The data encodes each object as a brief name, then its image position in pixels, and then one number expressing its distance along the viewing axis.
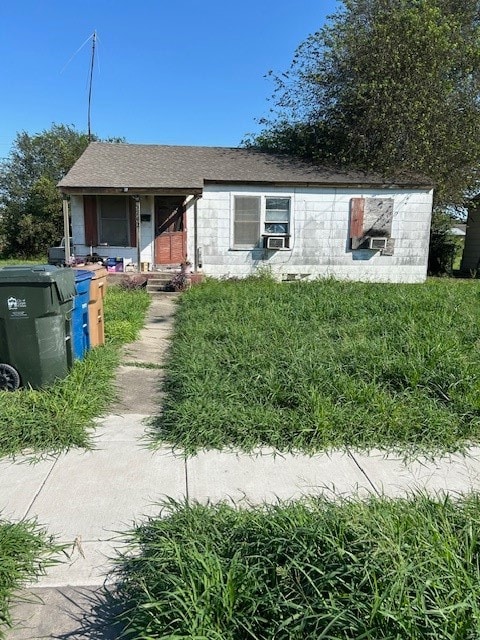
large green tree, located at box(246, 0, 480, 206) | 14.72
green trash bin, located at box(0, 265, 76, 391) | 4.30
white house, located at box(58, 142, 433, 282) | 13.59
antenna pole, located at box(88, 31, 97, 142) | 22.00
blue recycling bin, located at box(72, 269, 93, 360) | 5.21
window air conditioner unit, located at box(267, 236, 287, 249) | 13.57
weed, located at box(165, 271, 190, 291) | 12.14
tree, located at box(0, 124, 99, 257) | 21.55
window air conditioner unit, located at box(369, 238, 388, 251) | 13.86
